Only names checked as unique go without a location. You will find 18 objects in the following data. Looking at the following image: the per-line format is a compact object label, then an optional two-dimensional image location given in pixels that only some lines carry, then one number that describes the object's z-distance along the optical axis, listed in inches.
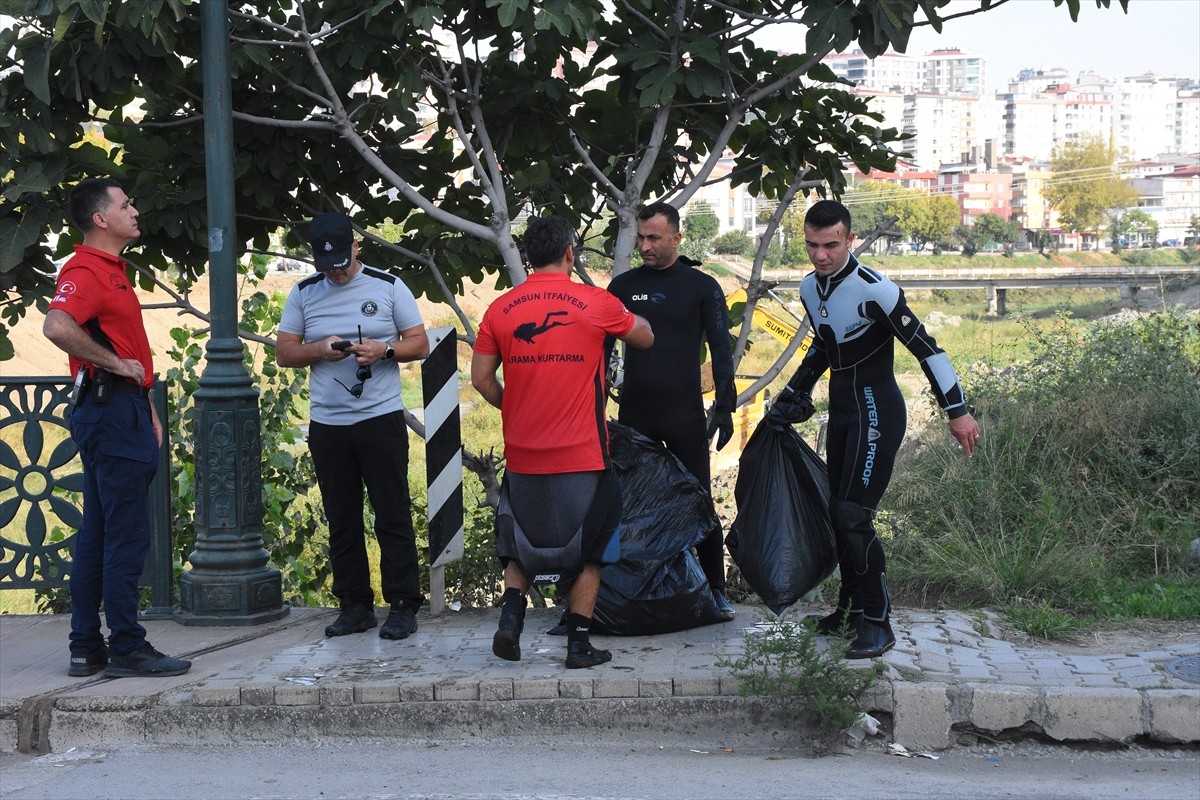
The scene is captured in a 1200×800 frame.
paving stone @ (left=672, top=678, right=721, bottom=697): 386.0
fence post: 511.8
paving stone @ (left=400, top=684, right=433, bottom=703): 390.0
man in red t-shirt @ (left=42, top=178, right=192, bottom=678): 407.8
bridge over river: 5935.0
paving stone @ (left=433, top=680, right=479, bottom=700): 390.0
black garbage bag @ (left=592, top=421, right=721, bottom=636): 446.6
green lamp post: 485.7
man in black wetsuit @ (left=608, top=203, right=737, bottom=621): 462.9
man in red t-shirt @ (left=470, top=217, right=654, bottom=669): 398.6
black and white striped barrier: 490.0
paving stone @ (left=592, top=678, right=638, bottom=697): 387.2
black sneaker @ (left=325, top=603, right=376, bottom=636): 469.1
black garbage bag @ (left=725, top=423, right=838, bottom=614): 437.4
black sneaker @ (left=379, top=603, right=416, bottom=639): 457.1
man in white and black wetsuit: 416.5
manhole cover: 397.3
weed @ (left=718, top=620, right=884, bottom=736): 368.8
